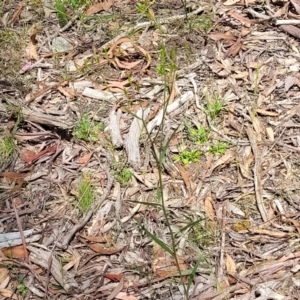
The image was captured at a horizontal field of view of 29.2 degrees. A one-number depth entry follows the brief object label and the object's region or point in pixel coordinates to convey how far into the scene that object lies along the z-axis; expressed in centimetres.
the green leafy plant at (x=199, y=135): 269
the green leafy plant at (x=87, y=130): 274
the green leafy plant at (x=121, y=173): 257
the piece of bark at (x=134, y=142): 263
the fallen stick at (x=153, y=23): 321
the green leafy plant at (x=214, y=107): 277
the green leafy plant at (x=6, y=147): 270
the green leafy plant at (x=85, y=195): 249
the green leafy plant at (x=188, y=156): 262
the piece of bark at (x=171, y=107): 275
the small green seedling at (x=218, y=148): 263
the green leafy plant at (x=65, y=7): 328
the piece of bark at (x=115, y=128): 271
